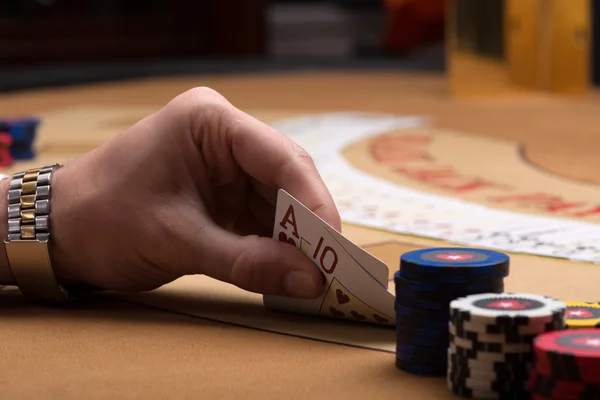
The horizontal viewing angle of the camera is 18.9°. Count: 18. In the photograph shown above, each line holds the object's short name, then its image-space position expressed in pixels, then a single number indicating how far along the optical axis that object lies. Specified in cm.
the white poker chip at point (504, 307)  61
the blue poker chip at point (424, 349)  64
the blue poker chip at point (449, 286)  64
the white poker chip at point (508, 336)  61
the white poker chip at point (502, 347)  61
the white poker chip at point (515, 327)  61
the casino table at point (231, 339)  64
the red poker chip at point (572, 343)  58
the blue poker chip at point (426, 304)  64
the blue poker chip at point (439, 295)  64
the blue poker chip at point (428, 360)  65
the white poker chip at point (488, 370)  61
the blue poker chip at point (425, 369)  65
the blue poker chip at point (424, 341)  64
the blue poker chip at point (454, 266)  64
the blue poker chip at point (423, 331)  64
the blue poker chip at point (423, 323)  64
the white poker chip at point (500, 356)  61
